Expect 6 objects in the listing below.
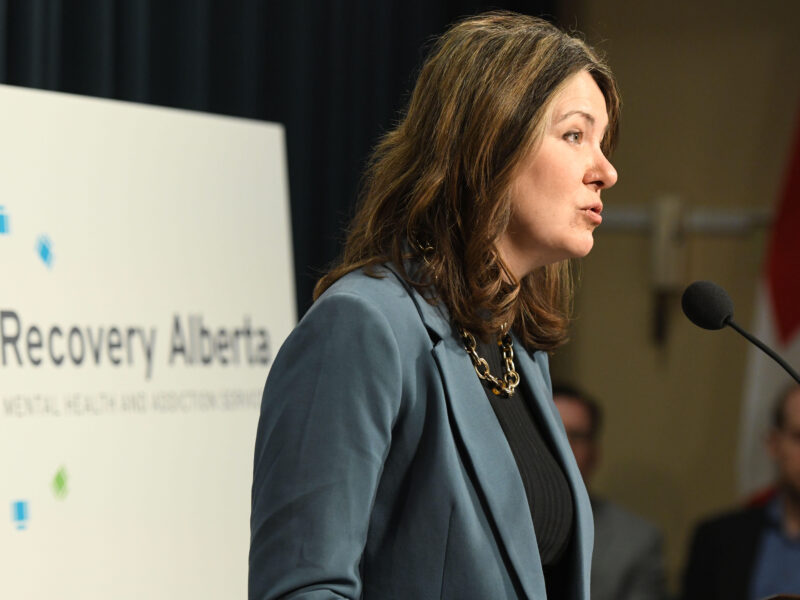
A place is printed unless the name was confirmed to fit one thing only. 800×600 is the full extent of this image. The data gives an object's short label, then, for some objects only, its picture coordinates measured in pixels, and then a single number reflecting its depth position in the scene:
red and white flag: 9.25
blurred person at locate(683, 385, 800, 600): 8.31
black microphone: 3.64
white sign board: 4.81
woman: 2.78
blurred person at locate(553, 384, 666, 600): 8.27
